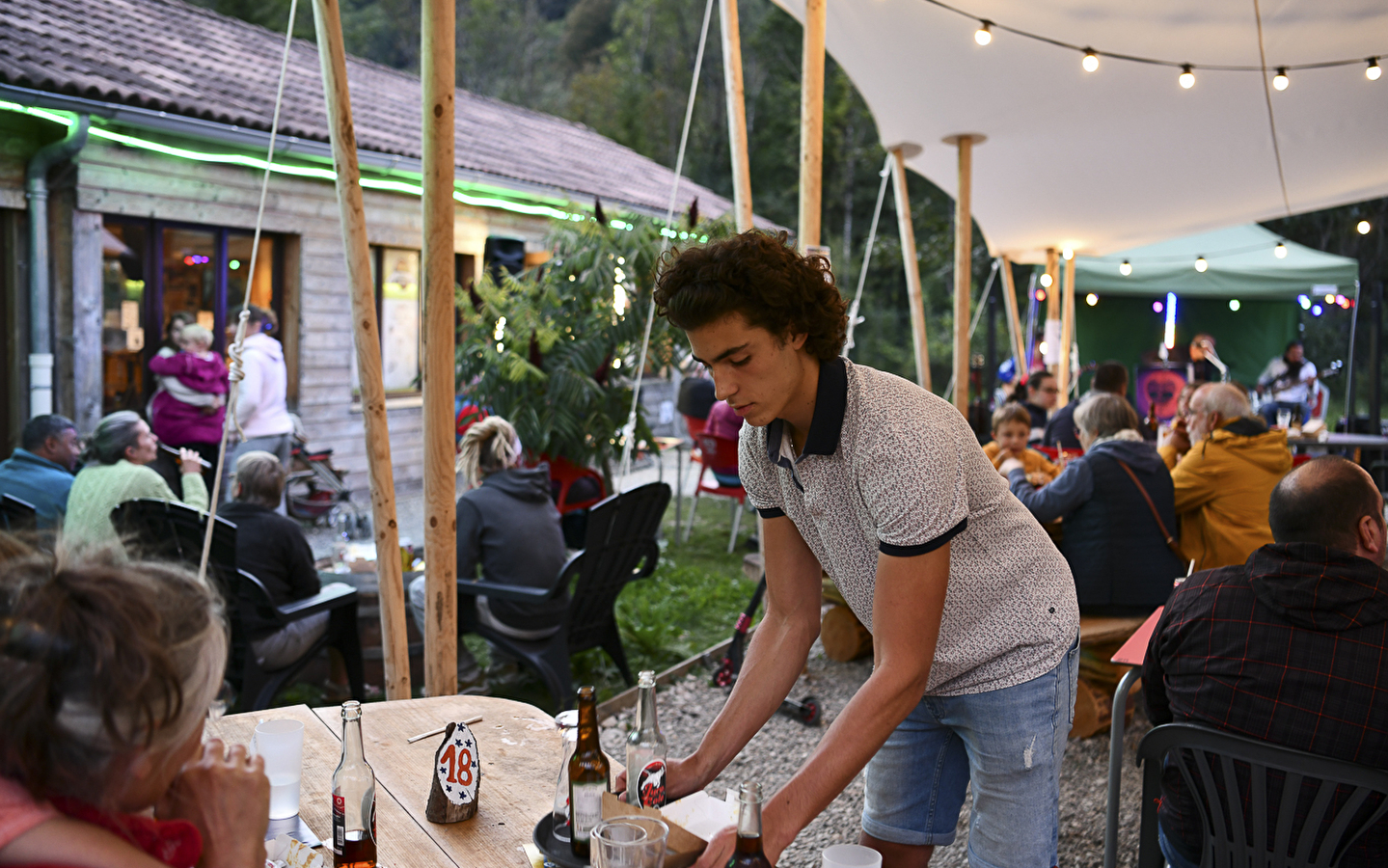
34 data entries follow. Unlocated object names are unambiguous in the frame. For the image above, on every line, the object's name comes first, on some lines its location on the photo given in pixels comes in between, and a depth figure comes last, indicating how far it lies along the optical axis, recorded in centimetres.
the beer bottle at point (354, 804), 144
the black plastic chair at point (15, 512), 419
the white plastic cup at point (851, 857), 127
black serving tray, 145
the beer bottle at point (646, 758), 154
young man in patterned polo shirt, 155
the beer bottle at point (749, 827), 123
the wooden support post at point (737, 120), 466
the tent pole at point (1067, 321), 982
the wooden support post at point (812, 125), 436
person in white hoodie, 709
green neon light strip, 671
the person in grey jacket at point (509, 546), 412
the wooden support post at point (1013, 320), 1029
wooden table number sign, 162
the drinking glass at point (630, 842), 124
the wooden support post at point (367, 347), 268
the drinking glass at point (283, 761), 162
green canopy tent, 1266
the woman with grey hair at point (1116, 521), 401
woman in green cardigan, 407
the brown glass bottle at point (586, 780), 145
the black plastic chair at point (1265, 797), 188
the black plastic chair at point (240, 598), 368
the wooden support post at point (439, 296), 271
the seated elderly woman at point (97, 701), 94
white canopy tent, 506
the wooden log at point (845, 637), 502
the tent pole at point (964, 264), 604
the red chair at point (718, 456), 705
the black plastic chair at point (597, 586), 403
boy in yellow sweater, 471
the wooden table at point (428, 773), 156
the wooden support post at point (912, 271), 629
